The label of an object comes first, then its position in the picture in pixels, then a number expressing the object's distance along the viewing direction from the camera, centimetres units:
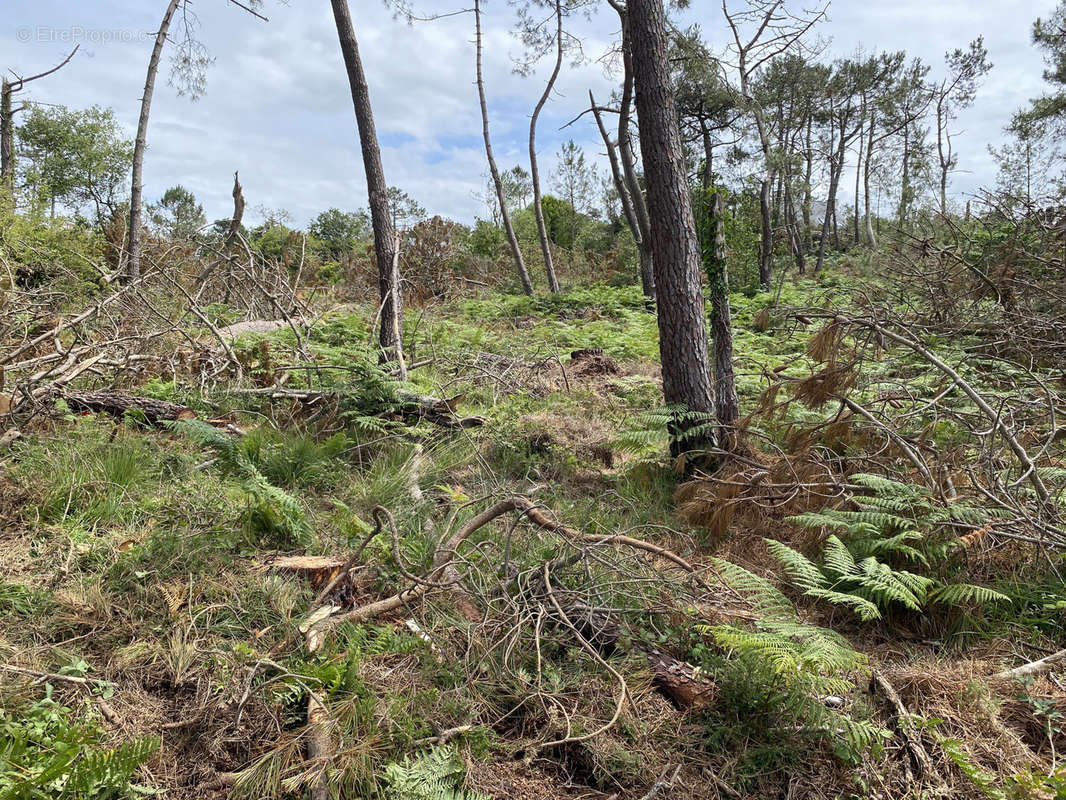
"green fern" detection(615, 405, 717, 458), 470
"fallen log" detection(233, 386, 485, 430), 555
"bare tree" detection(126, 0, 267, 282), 1082
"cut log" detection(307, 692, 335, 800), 197
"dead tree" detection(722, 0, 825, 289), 839
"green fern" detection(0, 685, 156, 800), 180
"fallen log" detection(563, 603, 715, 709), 247
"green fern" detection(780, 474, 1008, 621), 283
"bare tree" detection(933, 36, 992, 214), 2698
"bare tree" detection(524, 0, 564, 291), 1573
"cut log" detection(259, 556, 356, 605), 295
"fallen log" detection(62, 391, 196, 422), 482
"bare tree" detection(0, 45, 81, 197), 1298
